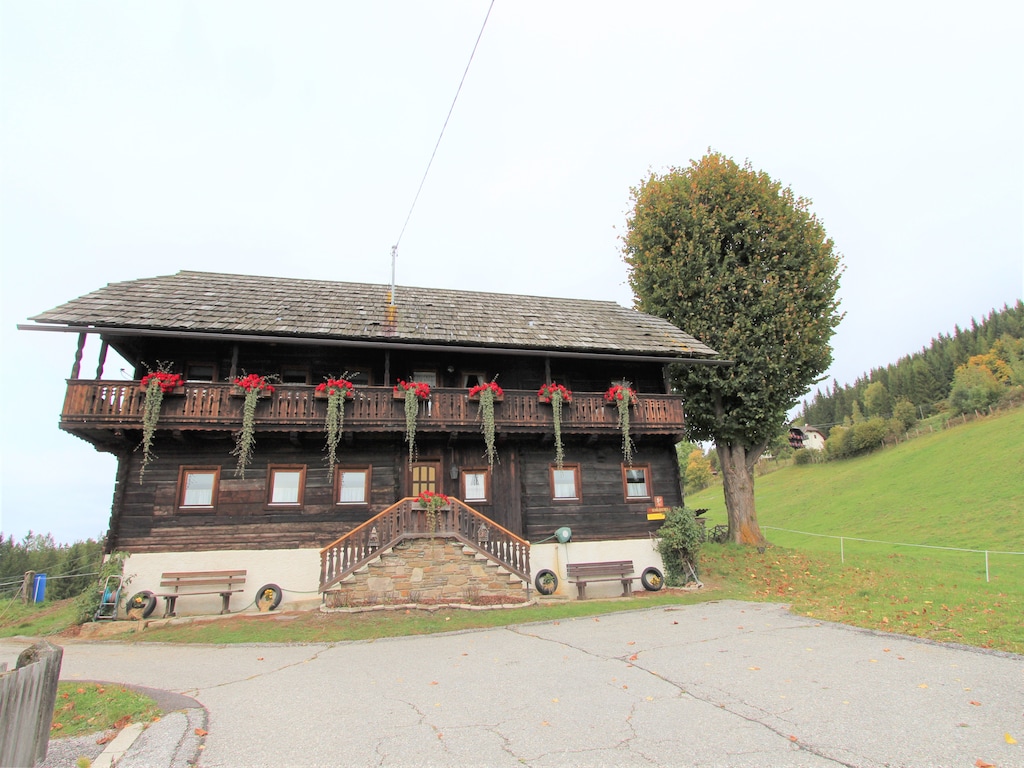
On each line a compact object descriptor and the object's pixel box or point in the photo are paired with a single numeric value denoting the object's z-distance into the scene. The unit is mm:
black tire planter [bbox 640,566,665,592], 17000
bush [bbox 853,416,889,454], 58656
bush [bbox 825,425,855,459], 59938
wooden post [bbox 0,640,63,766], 3885
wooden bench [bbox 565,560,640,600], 16031
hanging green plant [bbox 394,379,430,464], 16078
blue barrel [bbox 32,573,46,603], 22416
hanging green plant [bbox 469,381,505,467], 16594
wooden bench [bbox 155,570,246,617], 14727
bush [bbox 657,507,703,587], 17531
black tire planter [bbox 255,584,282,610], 14875
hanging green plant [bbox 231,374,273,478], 15266
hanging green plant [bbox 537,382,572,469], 17219
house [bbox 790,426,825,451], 92738
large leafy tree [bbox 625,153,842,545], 20922
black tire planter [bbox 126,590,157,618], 14383
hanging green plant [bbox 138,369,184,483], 14664
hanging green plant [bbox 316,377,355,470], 15664
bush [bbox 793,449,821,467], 64250
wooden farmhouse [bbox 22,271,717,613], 14922
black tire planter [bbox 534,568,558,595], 15977
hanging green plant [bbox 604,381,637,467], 17609
